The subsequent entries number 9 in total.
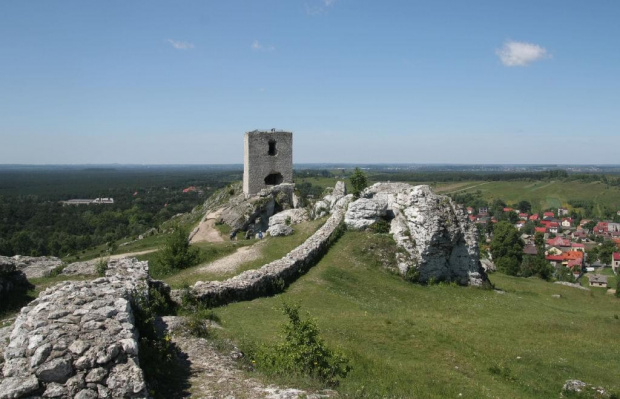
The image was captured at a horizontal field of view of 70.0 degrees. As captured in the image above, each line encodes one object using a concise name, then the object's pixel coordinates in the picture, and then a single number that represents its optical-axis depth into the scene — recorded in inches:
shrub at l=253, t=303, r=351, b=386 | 359.3
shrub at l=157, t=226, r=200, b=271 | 944.9
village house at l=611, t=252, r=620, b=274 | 4018.9
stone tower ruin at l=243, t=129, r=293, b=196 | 1624.0
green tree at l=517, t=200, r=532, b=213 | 6392.7
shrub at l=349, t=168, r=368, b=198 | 1374.3
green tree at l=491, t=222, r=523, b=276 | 2163.5
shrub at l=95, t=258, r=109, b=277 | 650.2
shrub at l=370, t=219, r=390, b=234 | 982.2
